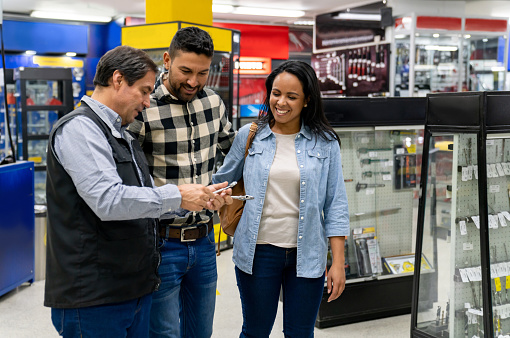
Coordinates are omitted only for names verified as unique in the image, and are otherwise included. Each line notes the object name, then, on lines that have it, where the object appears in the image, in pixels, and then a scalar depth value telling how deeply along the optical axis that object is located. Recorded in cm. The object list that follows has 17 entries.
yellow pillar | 547
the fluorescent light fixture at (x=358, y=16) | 1040
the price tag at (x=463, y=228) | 327
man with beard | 219
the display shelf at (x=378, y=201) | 423
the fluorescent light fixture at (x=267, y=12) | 1187
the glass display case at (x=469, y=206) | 309
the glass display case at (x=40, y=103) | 666
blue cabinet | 470
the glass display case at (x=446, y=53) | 977
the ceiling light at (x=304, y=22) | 1371
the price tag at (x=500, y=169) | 323
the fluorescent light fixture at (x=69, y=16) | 1246
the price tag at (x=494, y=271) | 323
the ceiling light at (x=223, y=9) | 1148
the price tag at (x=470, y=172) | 320
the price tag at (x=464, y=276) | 328
